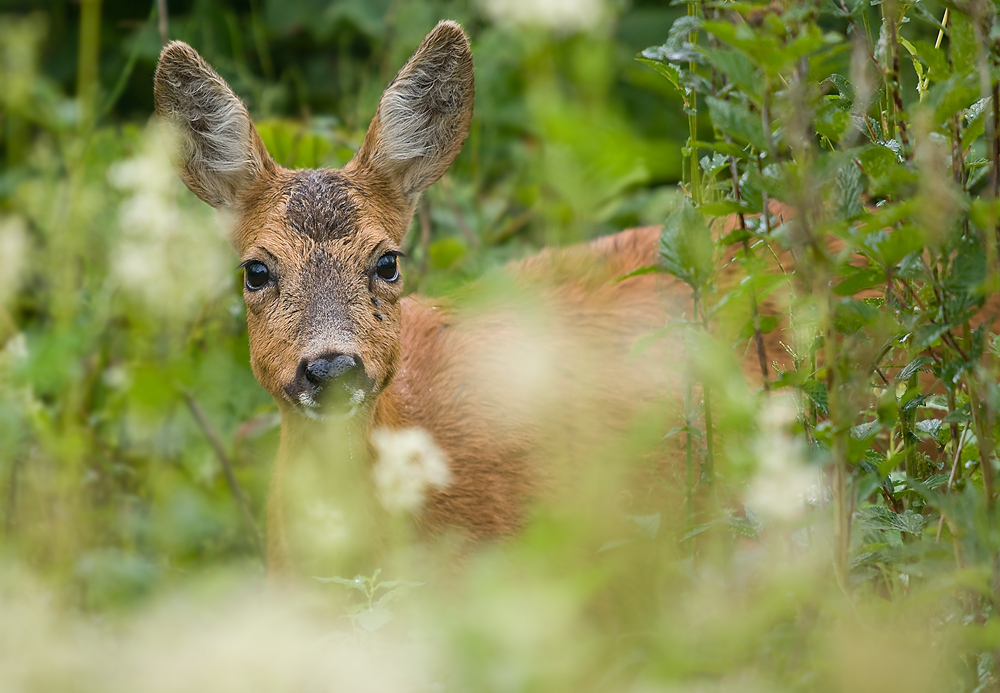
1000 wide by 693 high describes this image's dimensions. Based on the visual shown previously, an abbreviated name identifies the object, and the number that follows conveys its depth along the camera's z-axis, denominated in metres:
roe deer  6.68
